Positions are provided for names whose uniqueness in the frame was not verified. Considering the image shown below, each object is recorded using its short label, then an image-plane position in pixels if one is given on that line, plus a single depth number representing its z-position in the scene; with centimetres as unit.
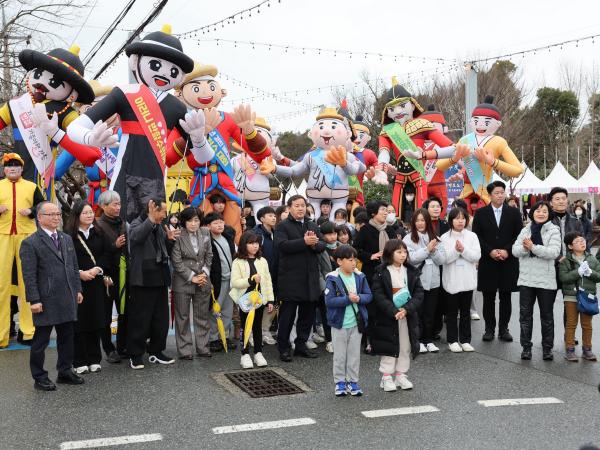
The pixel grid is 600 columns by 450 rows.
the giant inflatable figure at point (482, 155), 944
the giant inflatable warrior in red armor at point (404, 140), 1060
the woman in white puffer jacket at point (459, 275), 679
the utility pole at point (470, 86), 1574
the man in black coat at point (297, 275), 631
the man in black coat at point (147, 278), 602
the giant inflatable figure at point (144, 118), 675
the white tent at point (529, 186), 2544
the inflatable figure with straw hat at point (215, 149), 866
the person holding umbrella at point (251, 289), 605
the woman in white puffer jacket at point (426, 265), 672
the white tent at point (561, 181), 2381
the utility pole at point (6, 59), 1413
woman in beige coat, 635
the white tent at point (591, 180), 2353
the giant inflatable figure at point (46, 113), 706
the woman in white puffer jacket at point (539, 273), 637
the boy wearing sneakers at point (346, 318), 525
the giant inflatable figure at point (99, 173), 893
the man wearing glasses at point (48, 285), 520
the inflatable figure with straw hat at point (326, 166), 969
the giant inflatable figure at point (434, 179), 1077
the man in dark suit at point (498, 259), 725
